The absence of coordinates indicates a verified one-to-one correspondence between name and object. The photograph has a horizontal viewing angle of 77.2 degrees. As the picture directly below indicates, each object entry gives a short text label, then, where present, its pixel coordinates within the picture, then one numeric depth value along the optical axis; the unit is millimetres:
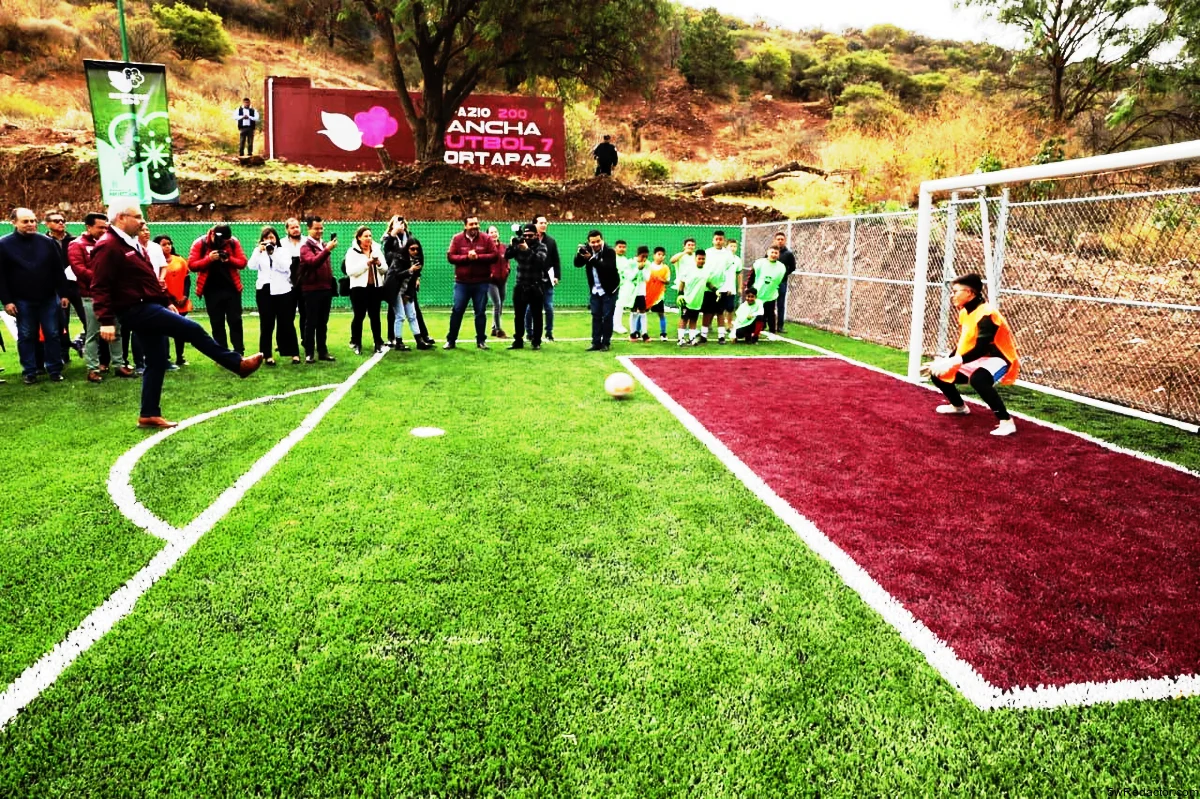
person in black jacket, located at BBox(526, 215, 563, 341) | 11883
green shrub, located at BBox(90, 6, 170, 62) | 38750
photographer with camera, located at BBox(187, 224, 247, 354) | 9719
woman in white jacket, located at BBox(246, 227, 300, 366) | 9836
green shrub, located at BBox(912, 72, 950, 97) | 50062
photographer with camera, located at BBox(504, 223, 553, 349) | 11557
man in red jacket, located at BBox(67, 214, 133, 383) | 8469
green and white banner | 14664
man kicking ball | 6145
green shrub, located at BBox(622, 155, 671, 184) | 32062
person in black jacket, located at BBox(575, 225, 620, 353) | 11594
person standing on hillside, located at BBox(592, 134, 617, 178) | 26406
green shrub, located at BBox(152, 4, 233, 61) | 41719
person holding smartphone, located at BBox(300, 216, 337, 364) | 9953
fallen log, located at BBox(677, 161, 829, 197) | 27875
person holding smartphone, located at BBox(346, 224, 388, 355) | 10703
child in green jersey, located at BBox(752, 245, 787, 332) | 13750
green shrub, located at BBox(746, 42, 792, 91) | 55031
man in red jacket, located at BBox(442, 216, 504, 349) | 11414
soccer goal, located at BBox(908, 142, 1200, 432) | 8016
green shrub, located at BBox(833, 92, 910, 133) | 29761
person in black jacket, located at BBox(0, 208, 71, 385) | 8148
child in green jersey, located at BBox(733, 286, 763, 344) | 12977
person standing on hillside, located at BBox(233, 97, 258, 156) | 24875
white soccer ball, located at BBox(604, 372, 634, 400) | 8047
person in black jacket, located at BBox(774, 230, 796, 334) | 14781
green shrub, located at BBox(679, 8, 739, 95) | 53312
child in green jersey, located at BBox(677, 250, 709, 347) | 12664
